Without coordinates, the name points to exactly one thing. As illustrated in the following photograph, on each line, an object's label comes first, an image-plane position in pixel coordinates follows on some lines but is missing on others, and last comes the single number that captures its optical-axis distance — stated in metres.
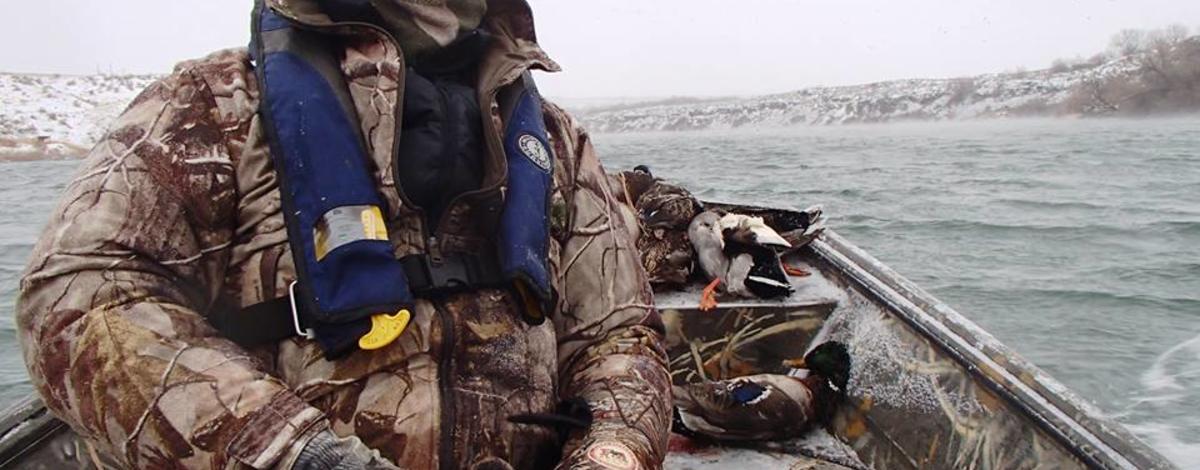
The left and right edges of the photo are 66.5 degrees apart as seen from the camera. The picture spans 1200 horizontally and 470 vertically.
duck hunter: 1.47
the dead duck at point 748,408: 3.61
